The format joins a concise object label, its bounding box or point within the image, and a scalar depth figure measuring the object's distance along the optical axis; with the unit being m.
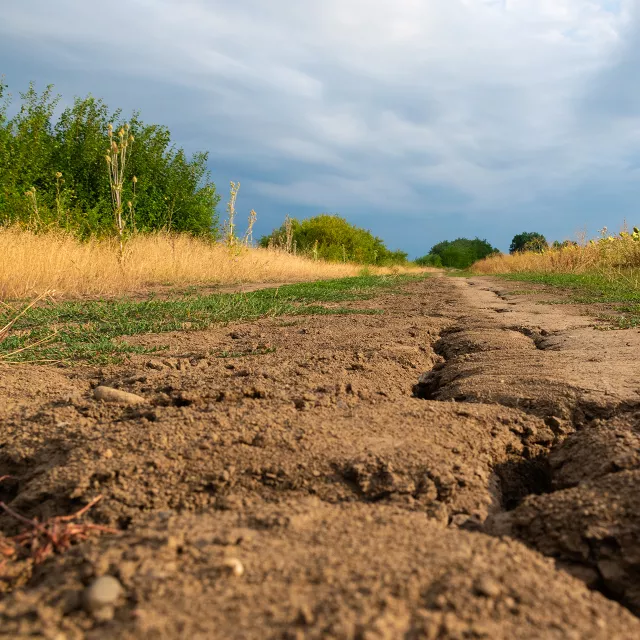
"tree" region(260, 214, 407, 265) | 24.41
